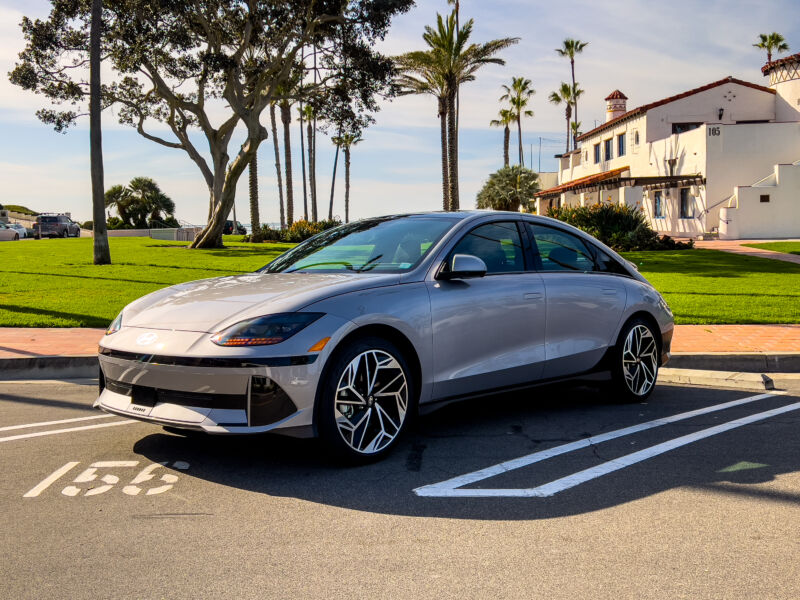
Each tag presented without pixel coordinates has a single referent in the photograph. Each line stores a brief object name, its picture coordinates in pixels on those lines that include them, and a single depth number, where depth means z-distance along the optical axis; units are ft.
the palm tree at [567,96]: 268.21
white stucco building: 115.03
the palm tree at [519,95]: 257.14
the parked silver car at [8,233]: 163.13
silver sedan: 15.02
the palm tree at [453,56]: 130.00
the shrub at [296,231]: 120.78
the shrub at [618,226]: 89.15
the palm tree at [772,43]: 216.33
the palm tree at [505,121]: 256.11
